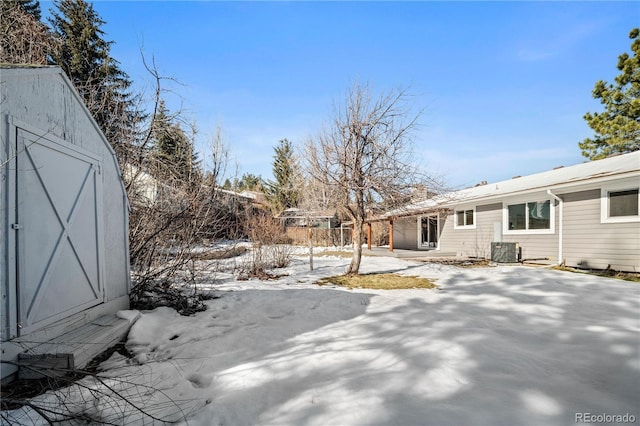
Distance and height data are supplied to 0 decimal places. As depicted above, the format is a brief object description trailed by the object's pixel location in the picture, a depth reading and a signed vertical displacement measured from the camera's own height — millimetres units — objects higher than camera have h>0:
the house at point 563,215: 7762 +36
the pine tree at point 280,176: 27719 +4173
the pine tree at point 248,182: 47750 +6108
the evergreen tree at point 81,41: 13156 +9015
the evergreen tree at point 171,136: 7922 +2510
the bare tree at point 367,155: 7430 +1682
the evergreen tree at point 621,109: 13547 +5658
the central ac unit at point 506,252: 10367 -1407
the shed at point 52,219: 2551 -17
